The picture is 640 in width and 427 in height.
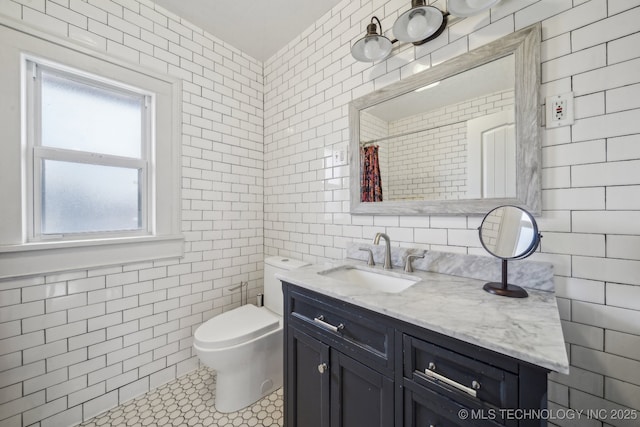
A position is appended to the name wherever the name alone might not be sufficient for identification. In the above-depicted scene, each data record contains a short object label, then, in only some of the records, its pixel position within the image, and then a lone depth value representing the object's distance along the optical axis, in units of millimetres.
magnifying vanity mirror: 907
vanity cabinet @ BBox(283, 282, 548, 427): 630
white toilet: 1467
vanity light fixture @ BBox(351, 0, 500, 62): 1077
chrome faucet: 1398
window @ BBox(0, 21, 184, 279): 1312
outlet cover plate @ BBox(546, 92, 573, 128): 944
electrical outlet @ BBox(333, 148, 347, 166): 1728
